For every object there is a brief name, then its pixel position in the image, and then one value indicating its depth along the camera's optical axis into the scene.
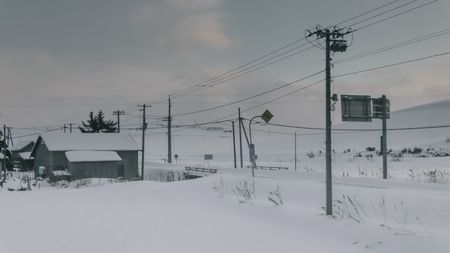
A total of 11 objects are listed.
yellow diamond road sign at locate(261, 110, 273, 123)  32.19
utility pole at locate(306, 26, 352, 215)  16.72
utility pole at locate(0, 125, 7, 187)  52.11
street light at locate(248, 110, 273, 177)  31.62
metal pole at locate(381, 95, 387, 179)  34.19
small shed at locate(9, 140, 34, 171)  85.25
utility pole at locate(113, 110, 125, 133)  87.01
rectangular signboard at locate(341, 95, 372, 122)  19.47
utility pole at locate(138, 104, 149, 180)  65.62
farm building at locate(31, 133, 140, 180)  59.03
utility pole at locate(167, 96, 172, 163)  78.94
